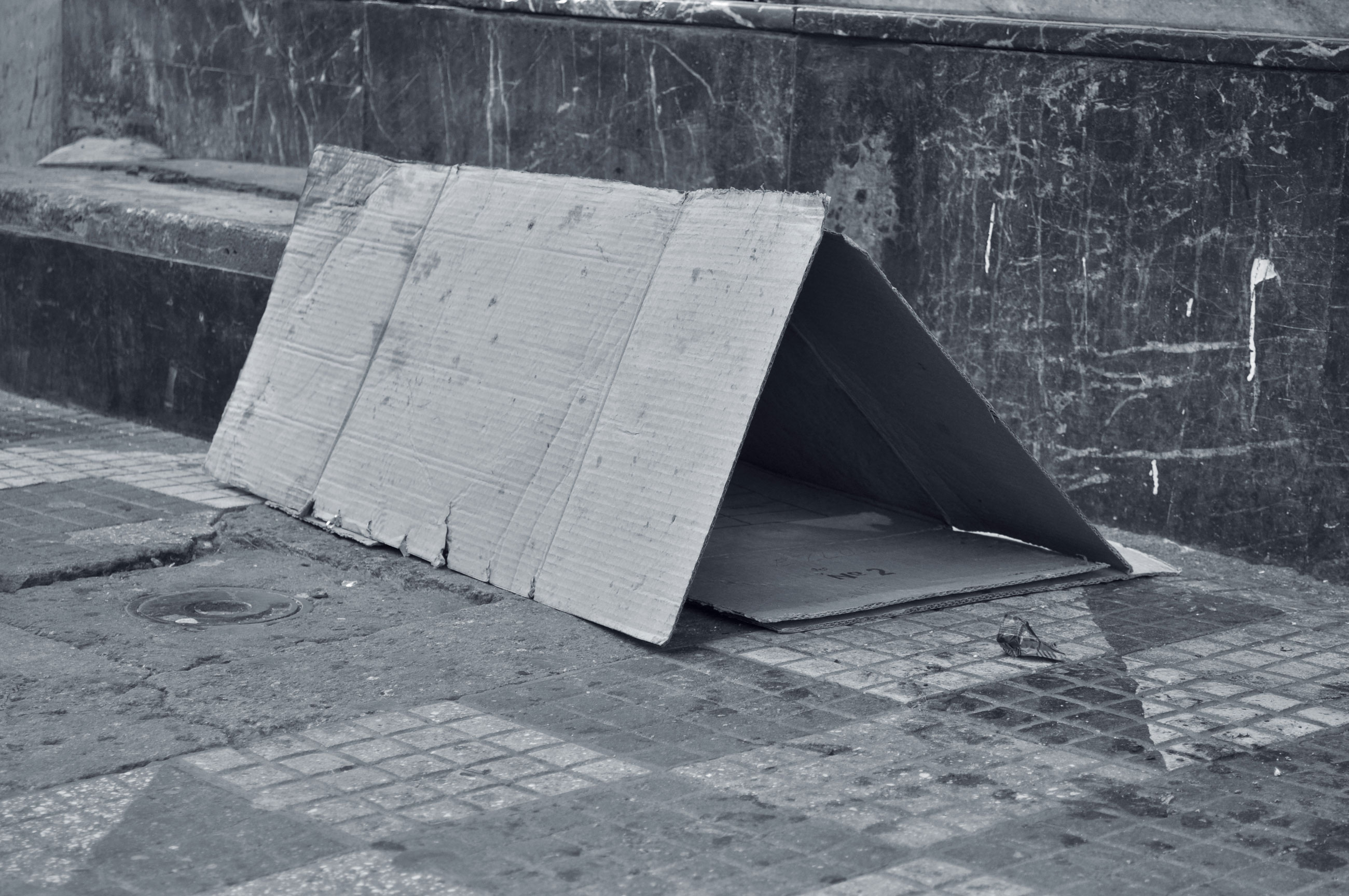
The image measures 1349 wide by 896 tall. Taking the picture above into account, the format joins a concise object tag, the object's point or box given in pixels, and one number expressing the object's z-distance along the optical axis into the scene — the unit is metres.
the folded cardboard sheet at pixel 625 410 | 5.03
